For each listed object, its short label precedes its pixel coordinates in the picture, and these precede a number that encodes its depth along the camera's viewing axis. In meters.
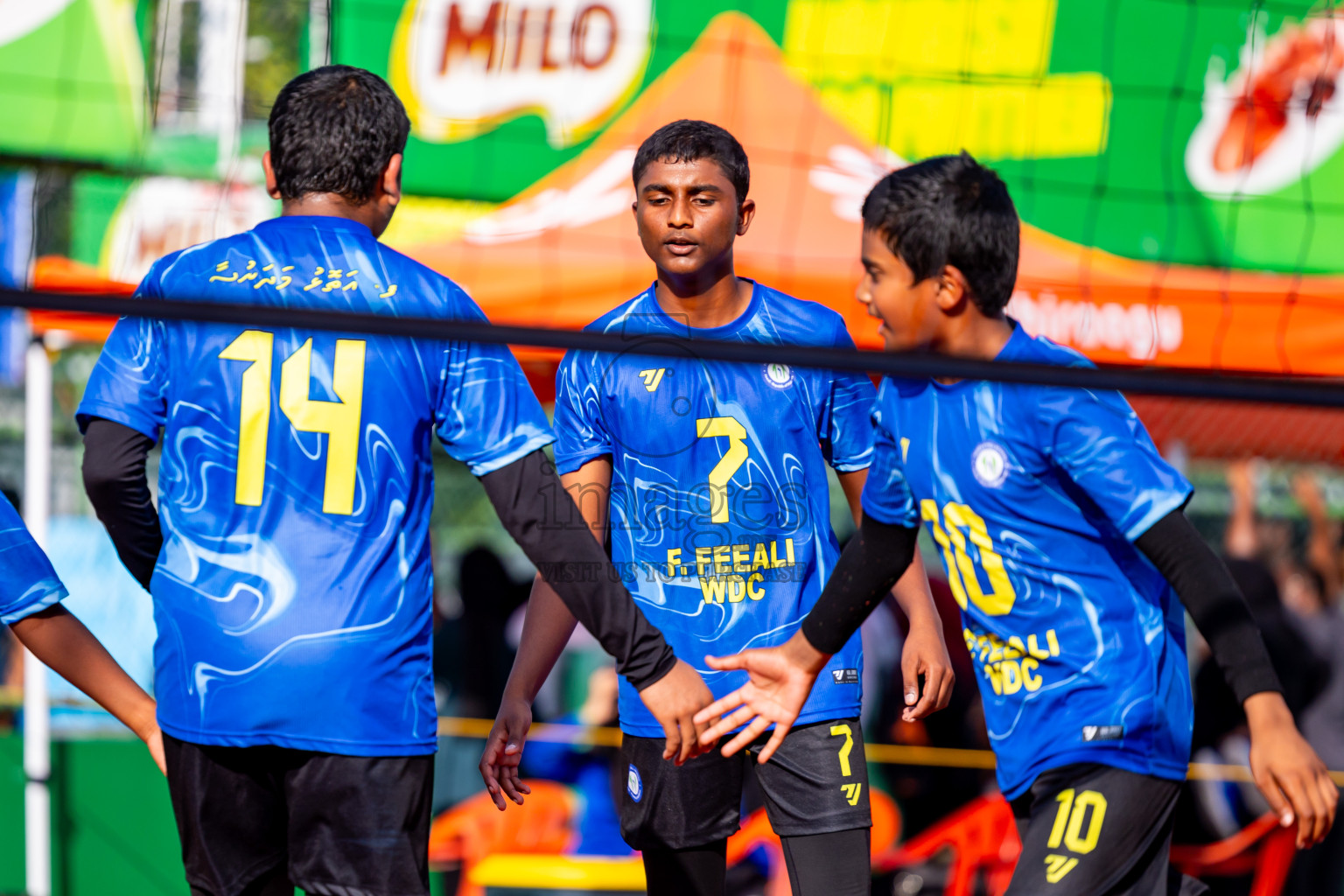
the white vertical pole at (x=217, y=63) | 22.17
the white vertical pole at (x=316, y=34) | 20.90
